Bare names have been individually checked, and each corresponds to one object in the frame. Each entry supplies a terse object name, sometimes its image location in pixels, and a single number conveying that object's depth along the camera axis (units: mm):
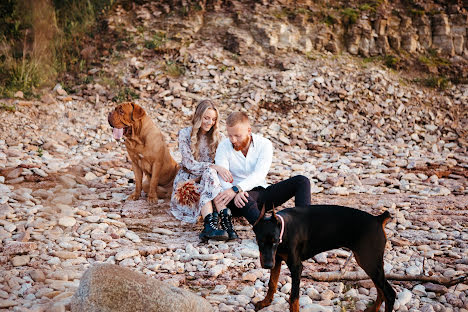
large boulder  2527
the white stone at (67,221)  4531
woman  4613
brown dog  5444
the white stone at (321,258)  4147
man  4469
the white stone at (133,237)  4516
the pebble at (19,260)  3553
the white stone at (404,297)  3400
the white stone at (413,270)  3850
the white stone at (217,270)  3798
